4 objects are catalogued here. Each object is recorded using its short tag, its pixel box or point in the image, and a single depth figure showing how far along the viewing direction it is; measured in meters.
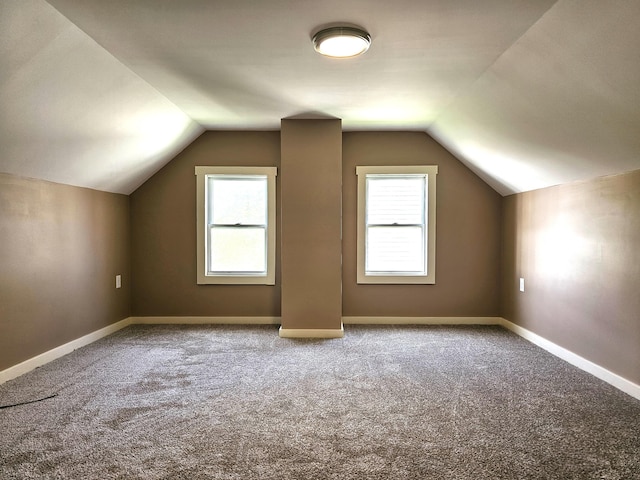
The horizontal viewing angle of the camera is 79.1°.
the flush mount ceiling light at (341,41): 2.28
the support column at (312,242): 4.04
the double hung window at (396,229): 4.59
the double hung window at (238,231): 4.61
